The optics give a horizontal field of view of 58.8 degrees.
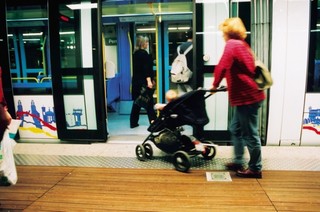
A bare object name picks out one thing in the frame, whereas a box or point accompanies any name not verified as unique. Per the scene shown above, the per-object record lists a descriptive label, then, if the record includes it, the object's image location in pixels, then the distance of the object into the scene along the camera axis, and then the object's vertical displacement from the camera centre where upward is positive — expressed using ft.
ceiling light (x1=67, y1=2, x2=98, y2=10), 13.61 +2.94
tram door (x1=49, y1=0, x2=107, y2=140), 13.75 -0.11
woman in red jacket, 9.16 -0.64
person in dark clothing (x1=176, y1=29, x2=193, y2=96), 14.44 +0.33
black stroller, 10.40 -2.56
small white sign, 9.84 -3.91
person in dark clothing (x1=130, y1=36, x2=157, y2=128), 16.35 -0.33
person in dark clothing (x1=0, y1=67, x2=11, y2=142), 6.74 -1.23
